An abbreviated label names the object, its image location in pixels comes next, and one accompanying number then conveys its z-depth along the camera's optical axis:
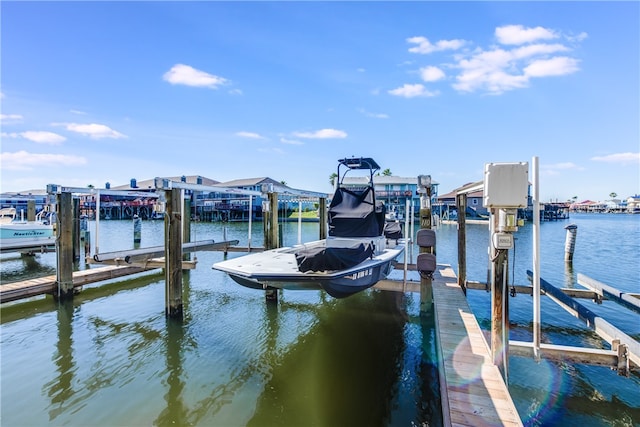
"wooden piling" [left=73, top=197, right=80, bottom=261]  15.58
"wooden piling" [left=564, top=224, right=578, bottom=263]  15.62
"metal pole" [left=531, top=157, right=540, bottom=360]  3.54
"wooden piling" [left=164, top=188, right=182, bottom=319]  6.89
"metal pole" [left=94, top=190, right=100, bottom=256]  9.94
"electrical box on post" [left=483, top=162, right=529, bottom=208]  3.52
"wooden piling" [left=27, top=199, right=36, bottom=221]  18.38
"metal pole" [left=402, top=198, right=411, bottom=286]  7.24
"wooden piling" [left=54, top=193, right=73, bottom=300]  8.57
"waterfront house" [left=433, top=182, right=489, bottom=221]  51.48
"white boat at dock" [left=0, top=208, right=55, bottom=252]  14.07
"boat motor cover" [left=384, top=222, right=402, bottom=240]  10.14
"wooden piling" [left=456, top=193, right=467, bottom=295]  8.21
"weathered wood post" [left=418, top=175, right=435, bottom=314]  7.55
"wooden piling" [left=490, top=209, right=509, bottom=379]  3.82
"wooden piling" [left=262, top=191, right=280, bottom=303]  8.90
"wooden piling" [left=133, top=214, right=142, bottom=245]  21.78
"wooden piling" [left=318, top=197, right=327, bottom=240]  11.94
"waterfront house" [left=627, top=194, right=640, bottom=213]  98.12
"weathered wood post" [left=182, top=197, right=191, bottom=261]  14.07
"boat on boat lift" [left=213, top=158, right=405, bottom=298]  5.00
